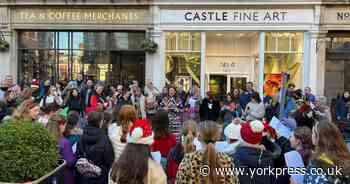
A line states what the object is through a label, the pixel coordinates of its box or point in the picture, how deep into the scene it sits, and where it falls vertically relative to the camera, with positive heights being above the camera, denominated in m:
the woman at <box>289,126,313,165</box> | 4.83 -0.65
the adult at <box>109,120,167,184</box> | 3.57 -0.66
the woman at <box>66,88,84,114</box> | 12.62 -0.52
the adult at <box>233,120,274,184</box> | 4.56 -0.72
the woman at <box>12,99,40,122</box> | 5.14 -0.34
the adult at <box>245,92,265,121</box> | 10.52 -0.63
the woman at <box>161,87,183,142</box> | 10.40 -0.66
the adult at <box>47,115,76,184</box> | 5.22 -0.77
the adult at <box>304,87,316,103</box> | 12.68 -0.35
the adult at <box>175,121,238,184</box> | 3.64 -0.68
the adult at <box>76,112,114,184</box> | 5.12 -0.79
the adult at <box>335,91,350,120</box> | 13.72 -0.73
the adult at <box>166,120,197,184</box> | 5.15 -0.81
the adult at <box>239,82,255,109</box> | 13.57 -0.45
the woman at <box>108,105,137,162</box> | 5.18 -0.55
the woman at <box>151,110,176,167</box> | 5.66 -0.69
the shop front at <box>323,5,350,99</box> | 16.75 +0.78
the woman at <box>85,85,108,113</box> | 12.27 -0.45
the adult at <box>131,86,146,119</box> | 11.98 -0.48
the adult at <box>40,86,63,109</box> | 11.62 -0.38
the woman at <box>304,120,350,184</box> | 3.33 -0.57
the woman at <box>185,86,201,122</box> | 12.78 -0.70
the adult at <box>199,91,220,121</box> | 12.86 -0.77
